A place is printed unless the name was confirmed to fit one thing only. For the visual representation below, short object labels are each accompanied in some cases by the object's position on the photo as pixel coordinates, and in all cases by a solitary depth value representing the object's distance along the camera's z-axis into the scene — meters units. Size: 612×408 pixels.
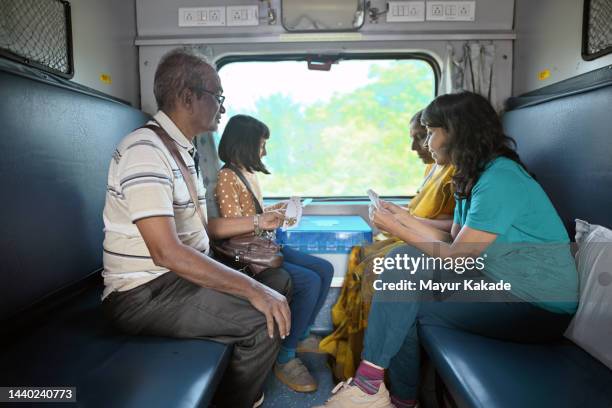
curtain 2.67
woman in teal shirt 1.49
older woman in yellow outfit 2.18
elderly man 1.29
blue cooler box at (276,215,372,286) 2.48
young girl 2.15
